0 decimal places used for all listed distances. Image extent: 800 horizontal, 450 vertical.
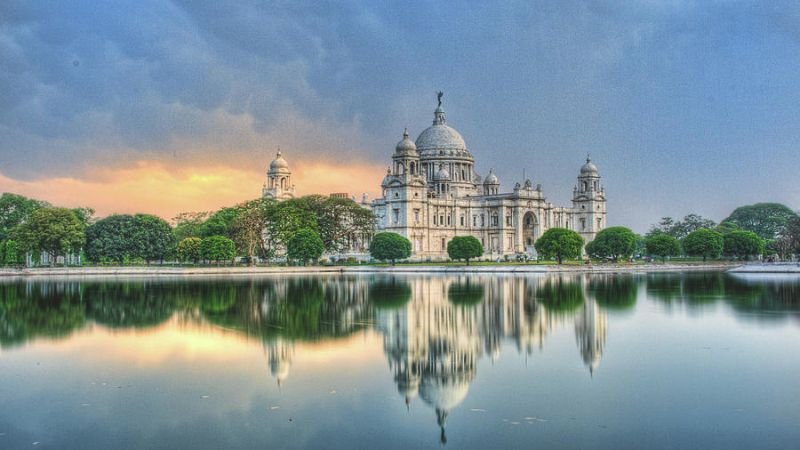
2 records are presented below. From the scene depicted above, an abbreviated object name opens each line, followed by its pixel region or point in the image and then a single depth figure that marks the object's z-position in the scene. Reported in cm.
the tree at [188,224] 10135
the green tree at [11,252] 8589
